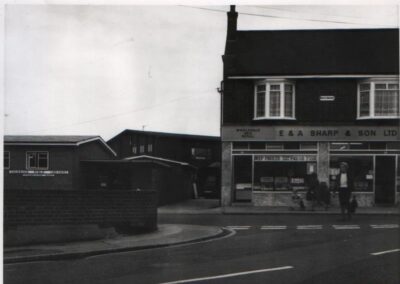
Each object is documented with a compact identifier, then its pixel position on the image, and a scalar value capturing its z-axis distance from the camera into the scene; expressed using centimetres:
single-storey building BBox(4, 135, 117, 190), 2678
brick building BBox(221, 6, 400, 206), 2264
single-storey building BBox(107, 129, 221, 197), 3189
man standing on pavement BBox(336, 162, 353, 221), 1592
